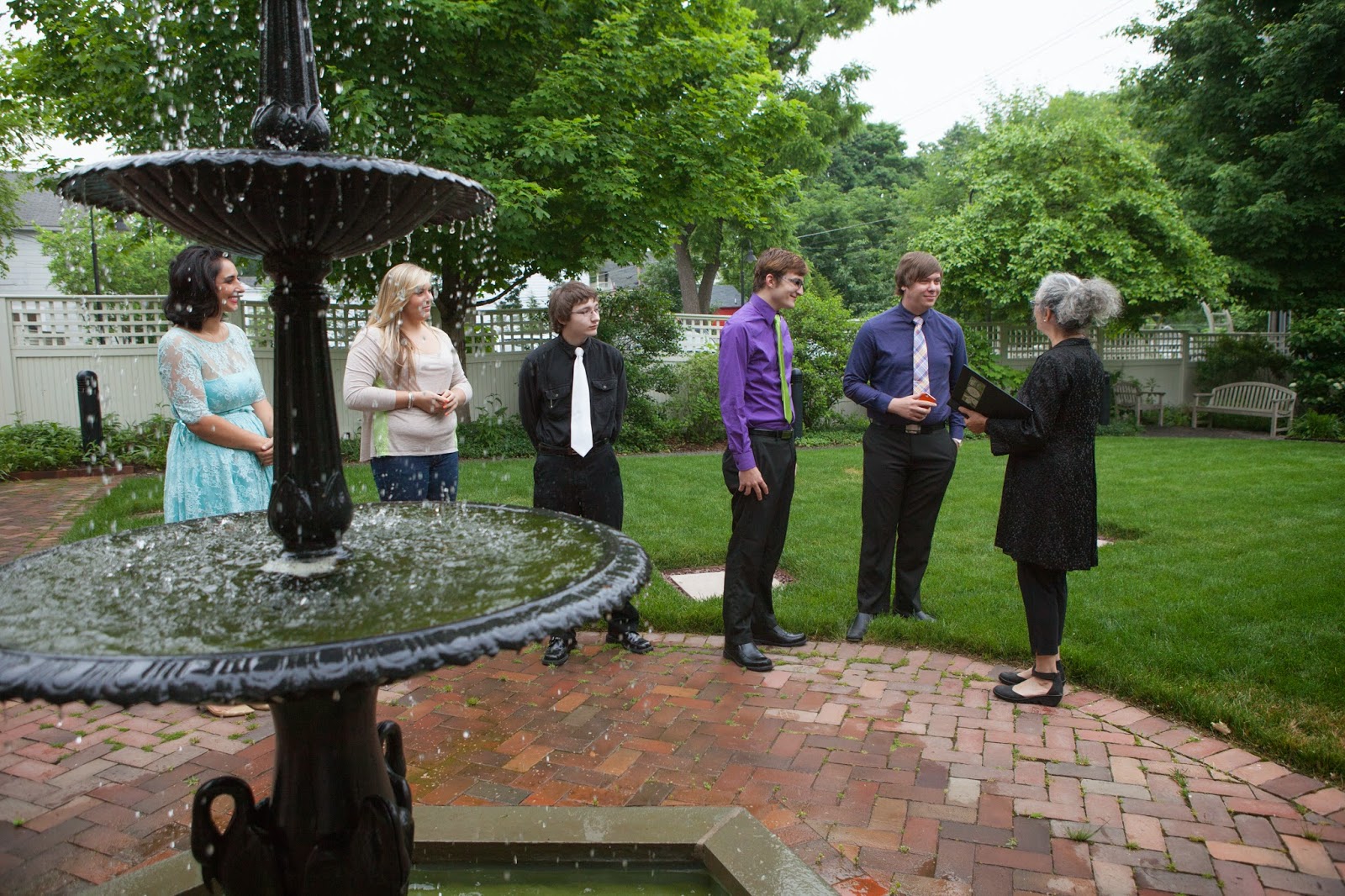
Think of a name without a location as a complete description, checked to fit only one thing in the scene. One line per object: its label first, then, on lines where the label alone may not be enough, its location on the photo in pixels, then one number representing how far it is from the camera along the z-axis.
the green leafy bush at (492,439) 12.12
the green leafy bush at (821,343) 14.59
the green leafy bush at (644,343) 13.22
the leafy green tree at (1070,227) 15.04
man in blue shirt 4.91
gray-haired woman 3.80
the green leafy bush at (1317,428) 13.43
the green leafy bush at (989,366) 15.68
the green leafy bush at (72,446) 10.42
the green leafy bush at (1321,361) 13.95
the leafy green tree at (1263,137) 14.60
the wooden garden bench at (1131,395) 16.31
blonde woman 4.17
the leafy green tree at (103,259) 37.31
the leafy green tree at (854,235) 41.81
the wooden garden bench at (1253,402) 14.18
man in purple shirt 4.36
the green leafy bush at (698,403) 13.53
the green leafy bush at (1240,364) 16.78
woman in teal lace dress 3.45
